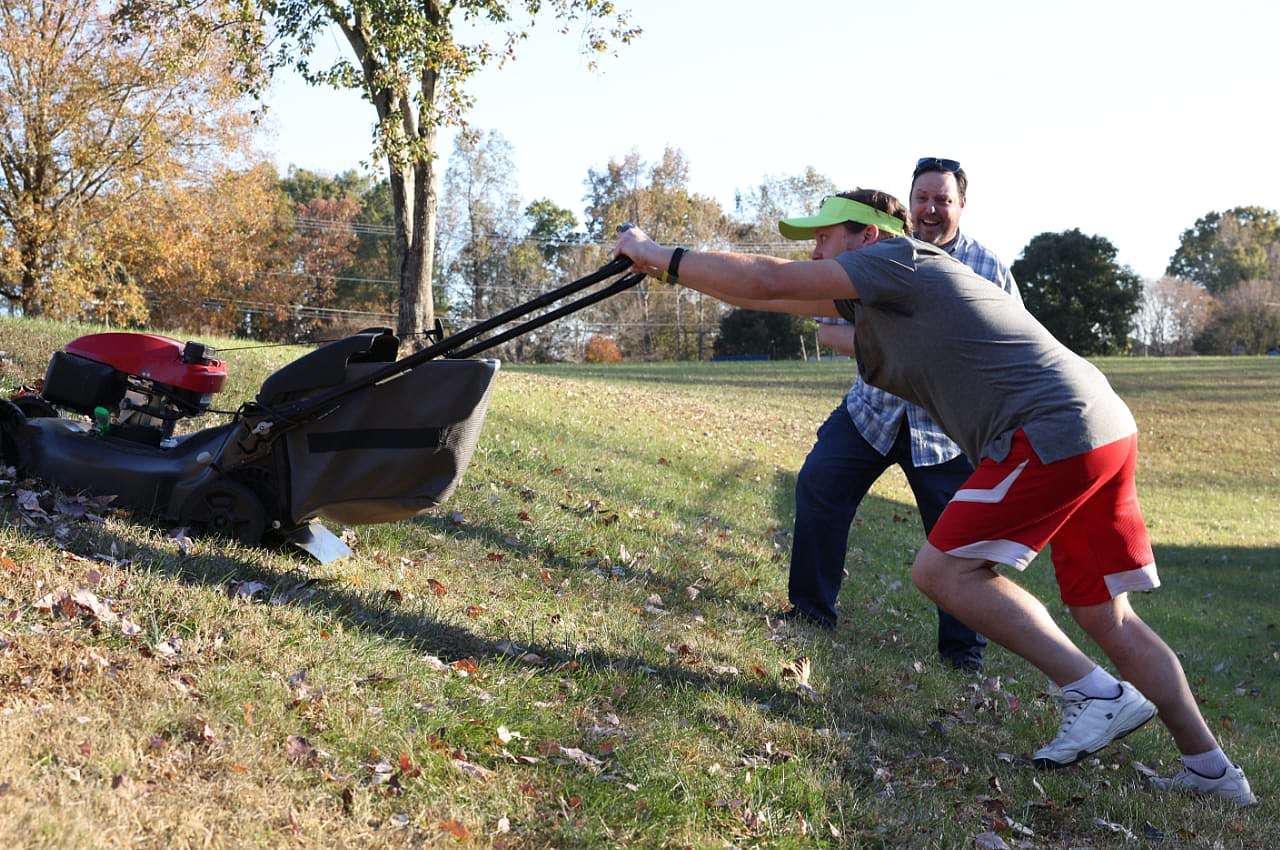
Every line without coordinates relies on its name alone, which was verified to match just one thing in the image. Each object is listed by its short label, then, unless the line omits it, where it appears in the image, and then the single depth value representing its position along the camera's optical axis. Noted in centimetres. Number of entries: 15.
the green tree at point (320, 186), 6562
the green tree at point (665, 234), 5716
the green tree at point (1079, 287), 4569
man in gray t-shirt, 394
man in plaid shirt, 575
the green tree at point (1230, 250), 8381
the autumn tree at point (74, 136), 2562
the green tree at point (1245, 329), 6138
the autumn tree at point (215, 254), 2862
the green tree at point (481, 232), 5525
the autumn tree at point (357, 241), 5812
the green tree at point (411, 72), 1503
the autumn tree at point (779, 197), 6141
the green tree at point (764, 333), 5331
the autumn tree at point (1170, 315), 7512
